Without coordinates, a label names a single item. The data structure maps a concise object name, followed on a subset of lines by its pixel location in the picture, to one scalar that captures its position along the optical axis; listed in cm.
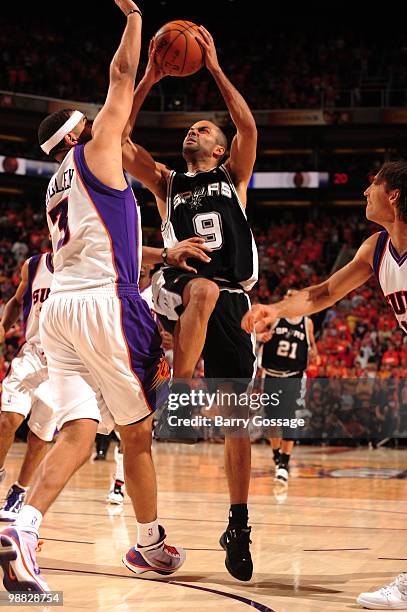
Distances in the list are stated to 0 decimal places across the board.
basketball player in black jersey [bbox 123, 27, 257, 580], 459
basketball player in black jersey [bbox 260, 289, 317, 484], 1082
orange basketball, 486
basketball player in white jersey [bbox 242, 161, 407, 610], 431
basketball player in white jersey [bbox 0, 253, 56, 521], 635
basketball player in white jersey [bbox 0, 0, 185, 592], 393
